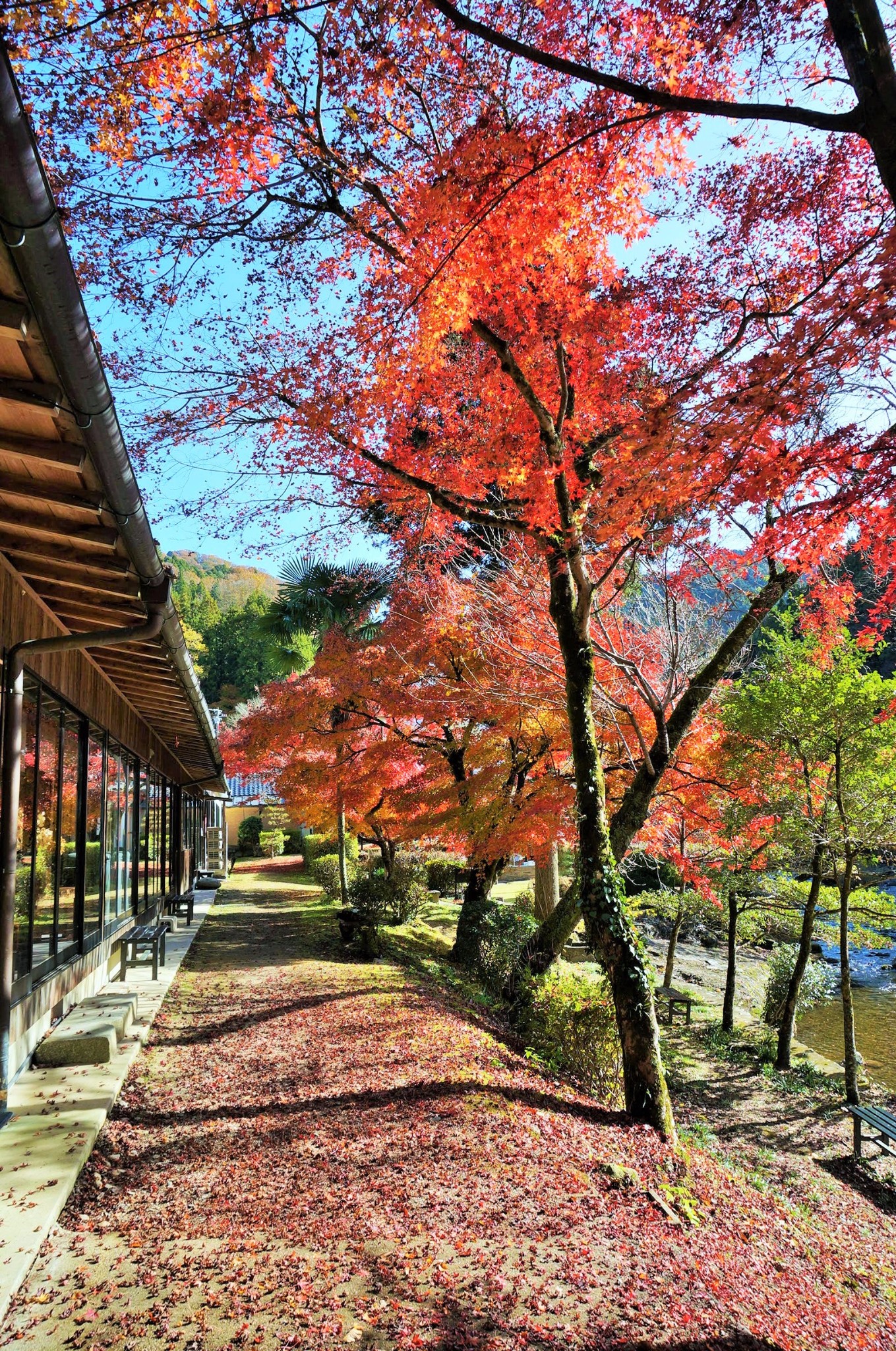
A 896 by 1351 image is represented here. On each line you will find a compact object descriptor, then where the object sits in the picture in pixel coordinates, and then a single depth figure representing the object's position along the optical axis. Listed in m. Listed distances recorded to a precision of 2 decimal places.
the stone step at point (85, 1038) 5.53
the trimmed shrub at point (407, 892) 15.88
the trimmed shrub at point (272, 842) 33.78
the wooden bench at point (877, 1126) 7.75
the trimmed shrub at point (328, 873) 20.30
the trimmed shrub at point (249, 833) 35.38
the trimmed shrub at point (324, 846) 25.41
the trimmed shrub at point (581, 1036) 7.41
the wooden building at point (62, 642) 2.32
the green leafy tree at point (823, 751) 9.23
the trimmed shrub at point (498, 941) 11.91
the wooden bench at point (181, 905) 13.96
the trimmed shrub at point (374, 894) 14.73
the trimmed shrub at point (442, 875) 22.95
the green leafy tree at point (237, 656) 50.47
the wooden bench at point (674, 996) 12.23
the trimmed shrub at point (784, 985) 12.45
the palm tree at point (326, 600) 18.84
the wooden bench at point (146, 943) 9.11
